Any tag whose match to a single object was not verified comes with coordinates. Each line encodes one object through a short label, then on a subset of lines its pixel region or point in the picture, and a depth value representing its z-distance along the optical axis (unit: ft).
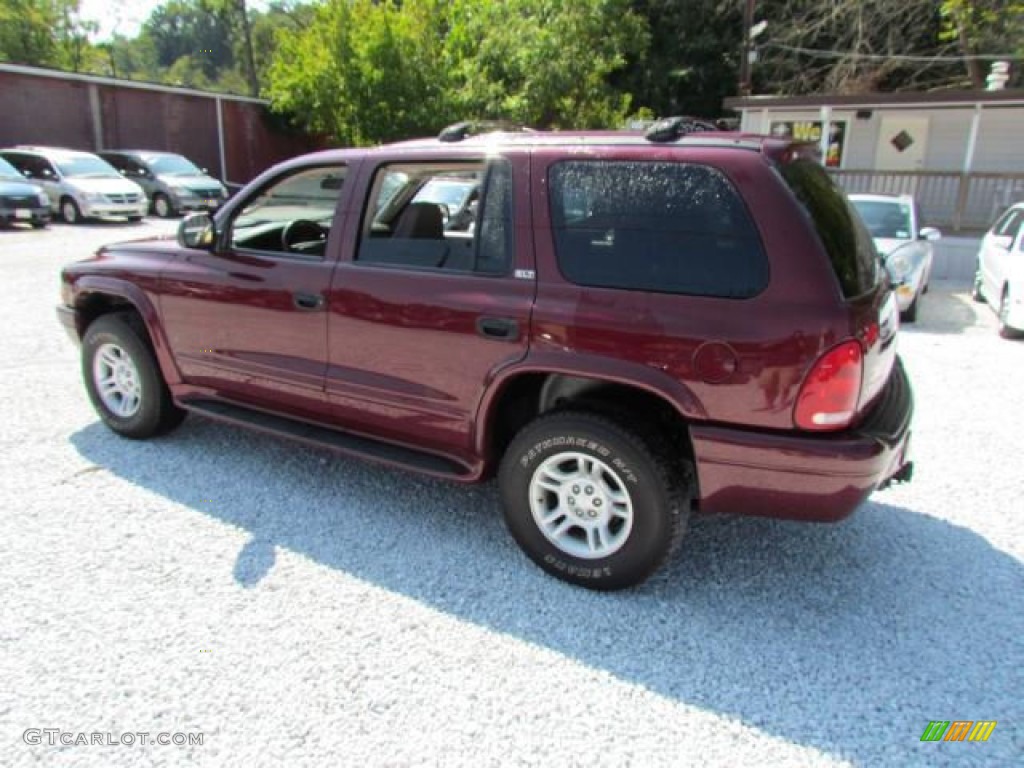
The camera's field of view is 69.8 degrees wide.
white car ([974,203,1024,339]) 25.44
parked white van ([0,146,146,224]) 53.52
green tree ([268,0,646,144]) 66.80
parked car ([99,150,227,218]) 61.41
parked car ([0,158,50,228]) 48.44
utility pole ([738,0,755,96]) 66.64
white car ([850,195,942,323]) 27.45
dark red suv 8.73
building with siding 46.32
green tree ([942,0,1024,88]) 53.16
